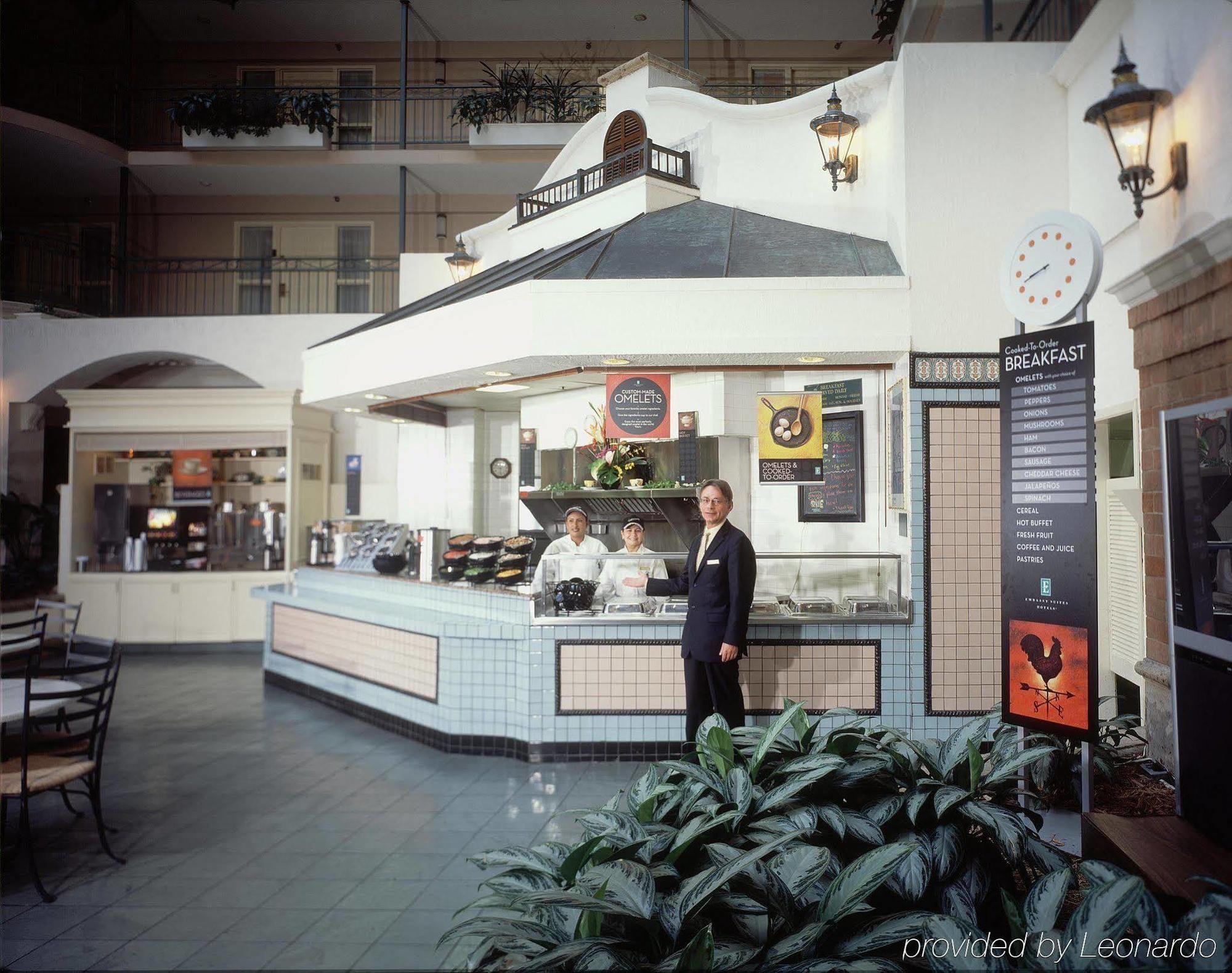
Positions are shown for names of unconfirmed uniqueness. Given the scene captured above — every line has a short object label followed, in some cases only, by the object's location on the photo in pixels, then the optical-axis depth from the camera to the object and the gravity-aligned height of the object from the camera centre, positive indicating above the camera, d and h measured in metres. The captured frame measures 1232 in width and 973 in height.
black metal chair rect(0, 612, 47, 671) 5.59 -1.03
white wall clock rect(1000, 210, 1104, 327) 3.13 +1.03
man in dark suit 4.58 -0.58
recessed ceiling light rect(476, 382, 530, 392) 6.79 +1.12
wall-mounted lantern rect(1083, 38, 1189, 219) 3.45 +1.77
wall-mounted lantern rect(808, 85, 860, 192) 5.60 +2.76
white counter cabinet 9.96 -1.20
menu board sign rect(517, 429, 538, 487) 9.09 +0.67
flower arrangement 7.34 +0.50
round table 3.98 -0.99
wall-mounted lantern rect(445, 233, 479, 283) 9.06 +2.91
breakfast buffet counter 5.31 -1.14
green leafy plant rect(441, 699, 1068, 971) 1.68 -0.86
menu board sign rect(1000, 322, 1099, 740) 3.07 -0.07
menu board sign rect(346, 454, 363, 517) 11.05 +0.38
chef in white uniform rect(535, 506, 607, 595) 5.73 -0.29
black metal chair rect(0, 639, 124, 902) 3.74 -1.31
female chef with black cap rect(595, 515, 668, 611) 5.86 -0.47
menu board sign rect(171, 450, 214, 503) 10.33 +0.48
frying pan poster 5.67 +0.64
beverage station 9.98 +0.05
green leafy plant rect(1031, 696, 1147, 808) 3.57 -1.16
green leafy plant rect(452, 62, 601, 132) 7.86 +4.61
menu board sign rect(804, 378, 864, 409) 6.51 +1.03
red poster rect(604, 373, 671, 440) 5.75 +0.79
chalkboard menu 6.50 +0.36
